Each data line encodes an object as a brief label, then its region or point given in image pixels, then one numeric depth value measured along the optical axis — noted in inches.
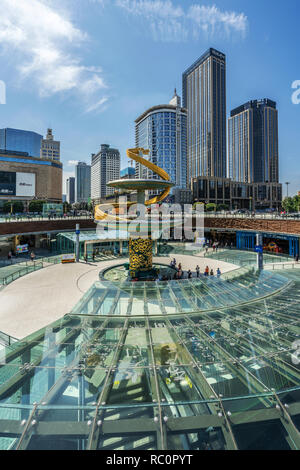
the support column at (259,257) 906.1
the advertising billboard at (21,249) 1333.7
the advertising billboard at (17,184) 3489.2
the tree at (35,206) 2765.7
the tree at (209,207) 3352.4
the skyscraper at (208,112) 6496.1
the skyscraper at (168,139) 5403.5
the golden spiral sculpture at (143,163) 856.8
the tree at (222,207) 4180.6
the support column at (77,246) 1205.7
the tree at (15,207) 2872.0
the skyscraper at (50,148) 6446.9
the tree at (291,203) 2558.1
